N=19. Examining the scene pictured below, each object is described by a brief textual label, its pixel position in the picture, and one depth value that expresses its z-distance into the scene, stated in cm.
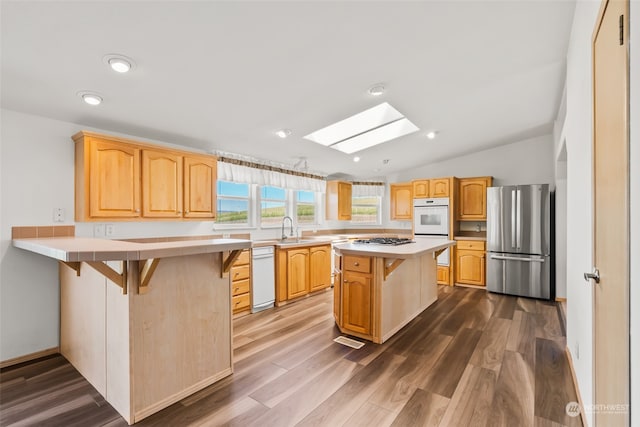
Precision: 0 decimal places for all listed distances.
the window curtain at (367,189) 631
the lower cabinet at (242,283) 356
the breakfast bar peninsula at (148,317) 176
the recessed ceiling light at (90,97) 226
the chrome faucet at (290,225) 490
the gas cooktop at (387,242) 344
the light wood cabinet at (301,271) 403
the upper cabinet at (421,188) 555
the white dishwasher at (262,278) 376
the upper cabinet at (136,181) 263
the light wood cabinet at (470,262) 502
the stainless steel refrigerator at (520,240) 431
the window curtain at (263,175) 396
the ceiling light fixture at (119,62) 186
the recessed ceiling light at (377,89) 264
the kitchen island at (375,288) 284
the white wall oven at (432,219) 530
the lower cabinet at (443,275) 530
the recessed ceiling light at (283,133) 343
